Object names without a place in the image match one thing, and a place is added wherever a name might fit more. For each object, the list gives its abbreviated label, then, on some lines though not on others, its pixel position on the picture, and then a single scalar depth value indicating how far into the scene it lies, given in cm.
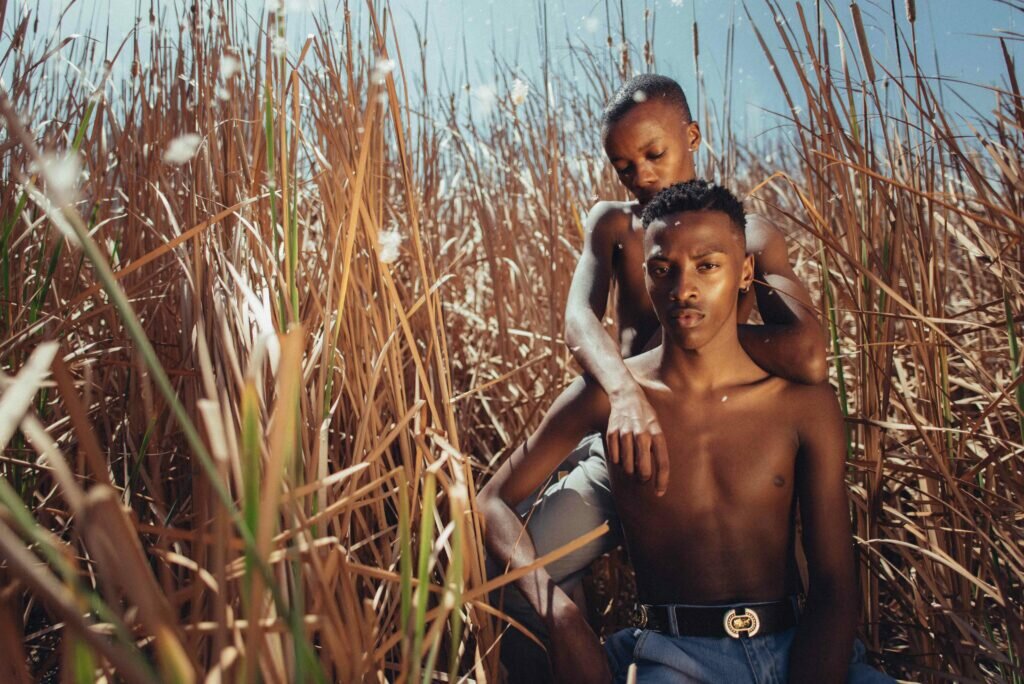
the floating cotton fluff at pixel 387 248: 89
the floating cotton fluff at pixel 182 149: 133
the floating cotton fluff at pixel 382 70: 77
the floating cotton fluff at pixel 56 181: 36
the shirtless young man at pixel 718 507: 92
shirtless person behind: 94
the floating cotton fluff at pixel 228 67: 132
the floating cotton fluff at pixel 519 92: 182
